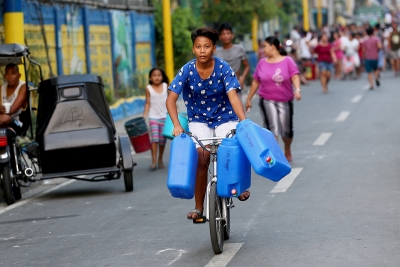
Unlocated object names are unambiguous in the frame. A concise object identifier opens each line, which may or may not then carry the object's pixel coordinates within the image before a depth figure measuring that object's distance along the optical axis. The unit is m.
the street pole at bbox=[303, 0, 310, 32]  47.26
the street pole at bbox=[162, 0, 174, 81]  23.22
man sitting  11.53
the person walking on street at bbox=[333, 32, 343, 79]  32.66
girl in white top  13.61
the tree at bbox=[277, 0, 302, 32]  41.30
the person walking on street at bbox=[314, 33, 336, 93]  27.83
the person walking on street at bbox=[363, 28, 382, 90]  27.66
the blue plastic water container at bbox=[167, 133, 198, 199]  7.01
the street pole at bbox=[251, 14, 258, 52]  41.10
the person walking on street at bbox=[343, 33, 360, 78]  33.19
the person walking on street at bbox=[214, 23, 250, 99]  13.91
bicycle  7.04
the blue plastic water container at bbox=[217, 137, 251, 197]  7.02
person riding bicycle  7.37
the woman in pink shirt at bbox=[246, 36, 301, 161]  12.66
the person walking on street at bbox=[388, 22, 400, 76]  33.31
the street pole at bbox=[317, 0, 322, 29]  62.78
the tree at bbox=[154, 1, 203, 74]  26.89
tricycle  11.05
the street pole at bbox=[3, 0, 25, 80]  14.03
